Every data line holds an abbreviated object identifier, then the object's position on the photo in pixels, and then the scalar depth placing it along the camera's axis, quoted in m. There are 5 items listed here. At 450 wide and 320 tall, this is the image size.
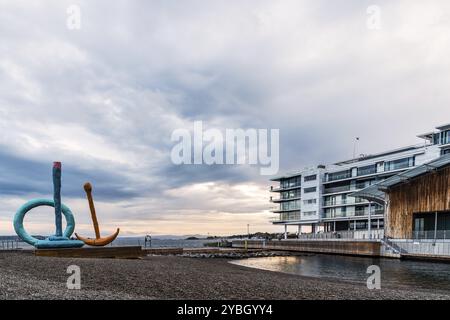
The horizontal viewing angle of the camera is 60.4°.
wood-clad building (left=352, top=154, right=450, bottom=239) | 48.12
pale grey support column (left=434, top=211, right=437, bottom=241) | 46.50
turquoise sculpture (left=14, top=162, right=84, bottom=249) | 27.68
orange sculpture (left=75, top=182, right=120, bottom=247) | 31.44
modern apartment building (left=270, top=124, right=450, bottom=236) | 73.38
